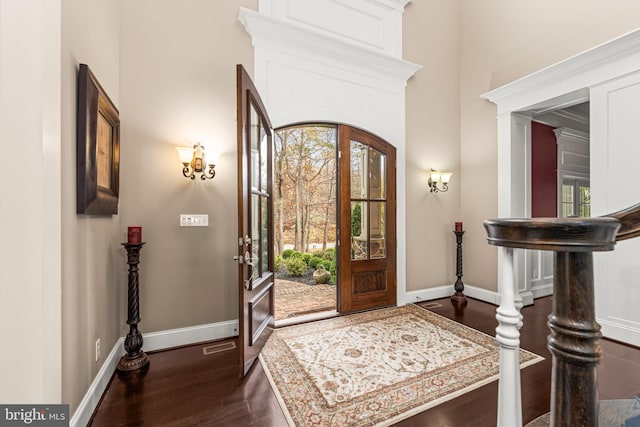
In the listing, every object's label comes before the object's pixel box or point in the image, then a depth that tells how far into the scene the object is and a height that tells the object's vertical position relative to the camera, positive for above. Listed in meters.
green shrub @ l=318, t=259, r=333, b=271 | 6.09 -1.10
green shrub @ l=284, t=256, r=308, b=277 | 6.18 -1.16
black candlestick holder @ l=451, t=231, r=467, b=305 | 3.98 -0.81
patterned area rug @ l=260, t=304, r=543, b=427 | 1.81 -1.24
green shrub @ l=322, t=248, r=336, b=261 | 6.98 -1.00
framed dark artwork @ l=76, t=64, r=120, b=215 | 1.61 +0.43
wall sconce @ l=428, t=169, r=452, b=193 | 3.99 +0.49
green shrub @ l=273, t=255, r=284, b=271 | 6.49 -1.14
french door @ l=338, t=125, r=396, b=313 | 3.49 -0.10
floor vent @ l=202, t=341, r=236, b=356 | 2.55 -1.24
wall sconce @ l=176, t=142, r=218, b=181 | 2.56 +0.50
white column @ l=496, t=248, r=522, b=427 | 0.64 -0.32
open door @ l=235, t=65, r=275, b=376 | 2.10 -0.08
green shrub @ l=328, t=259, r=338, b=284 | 5.75 -1.19
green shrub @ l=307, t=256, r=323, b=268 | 6.50 -1.10
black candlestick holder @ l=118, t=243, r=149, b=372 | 2.28 -0.83
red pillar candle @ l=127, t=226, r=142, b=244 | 2.28 -0.16
